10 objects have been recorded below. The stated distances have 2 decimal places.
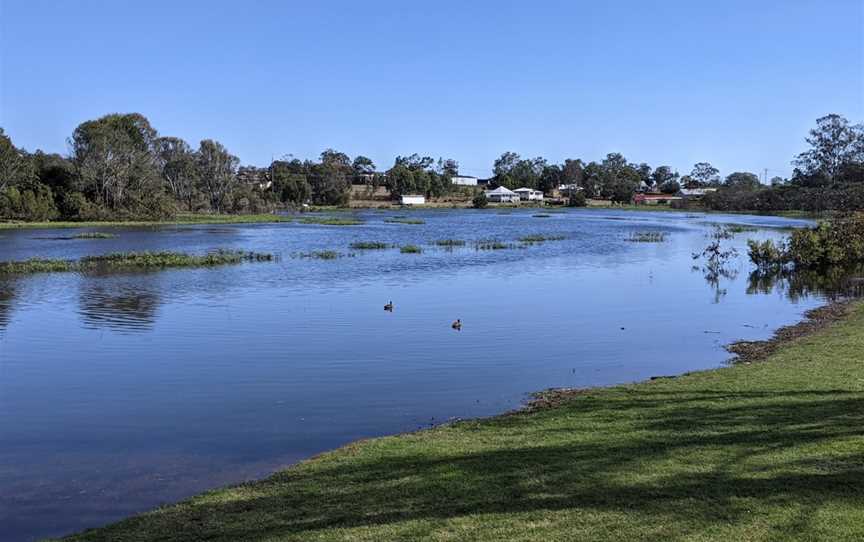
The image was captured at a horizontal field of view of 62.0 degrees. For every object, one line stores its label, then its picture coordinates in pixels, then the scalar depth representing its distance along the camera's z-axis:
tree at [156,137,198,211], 123.19
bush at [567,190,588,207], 187.88
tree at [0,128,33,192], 85.38
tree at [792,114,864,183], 138.00
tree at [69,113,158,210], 94.50
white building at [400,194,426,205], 177.88
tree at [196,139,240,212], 126.44
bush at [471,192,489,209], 174.38
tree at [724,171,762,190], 162.98
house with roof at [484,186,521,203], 193.75
